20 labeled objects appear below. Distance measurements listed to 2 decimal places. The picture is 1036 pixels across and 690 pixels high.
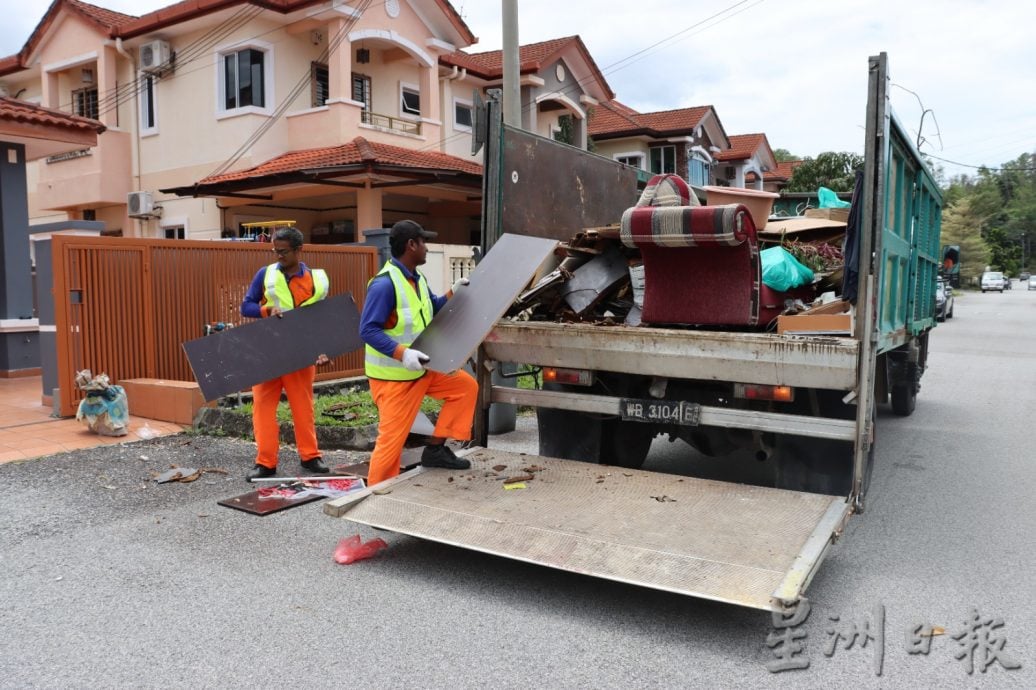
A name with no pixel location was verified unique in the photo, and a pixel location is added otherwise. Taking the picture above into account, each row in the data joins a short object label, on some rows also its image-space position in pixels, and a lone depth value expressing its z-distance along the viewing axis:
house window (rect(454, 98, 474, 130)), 20.99
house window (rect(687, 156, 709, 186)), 30.59
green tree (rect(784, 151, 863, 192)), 26.48
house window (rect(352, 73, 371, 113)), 18.48
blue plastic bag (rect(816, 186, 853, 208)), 6.87
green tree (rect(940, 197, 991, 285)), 63.81
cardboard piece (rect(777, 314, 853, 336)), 4.30
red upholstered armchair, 4.43
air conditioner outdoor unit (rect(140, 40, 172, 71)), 17.16
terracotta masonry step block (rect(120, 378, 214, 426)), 7.51
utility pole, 10.42
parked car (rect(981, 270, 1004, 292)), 58.34
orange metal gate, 7.72
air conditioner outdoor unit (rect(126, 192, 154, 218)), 17.81
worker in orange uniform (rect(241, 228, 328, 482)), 5.78
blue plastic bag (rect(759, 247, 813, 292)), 4.92
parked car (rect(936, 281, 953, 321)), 25.95
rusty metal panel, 5.46
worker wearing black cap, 4.63
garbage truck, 3.59
